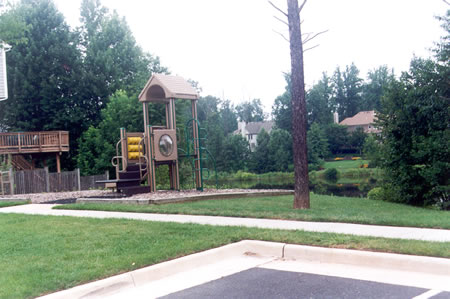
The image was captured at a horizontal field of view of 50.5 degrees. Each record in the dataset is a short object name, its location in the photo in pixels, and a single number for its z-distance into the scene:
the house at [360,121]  84.06
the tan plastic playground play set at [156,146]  16.56
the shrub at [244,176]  59.91
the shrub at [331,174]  55.56
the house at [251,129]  86.94
